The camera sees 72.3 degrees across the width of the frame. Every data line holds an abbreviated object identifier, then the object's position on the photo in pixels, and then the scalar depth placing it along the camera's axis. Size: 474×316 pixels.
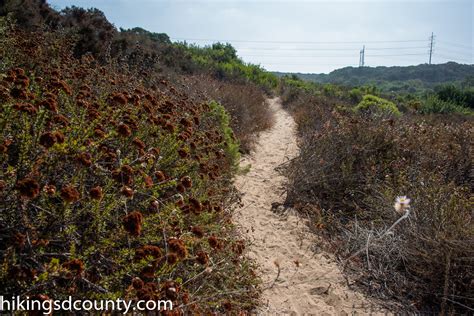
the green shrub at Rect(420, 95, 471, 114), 19.80
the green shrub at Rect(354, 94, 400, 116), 8.25
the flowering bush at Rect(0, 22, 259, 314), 1.51
